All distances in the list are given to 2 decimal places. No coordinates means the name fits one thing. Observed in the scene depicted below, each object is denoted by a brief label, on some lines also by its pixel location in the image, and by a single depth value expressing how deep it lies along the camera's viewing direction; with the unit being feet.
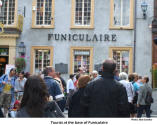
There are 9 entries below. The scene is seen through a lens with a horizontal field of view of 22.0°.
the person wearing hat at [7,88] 50.48
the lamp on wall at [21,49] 80.94
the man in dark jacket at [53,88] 29.04
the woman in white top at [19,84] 53.29
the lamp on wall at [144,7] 80.43
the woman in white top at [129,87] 38.47
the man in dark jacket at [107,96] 21.06
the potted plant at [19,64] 79.11
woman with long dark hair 15.56
